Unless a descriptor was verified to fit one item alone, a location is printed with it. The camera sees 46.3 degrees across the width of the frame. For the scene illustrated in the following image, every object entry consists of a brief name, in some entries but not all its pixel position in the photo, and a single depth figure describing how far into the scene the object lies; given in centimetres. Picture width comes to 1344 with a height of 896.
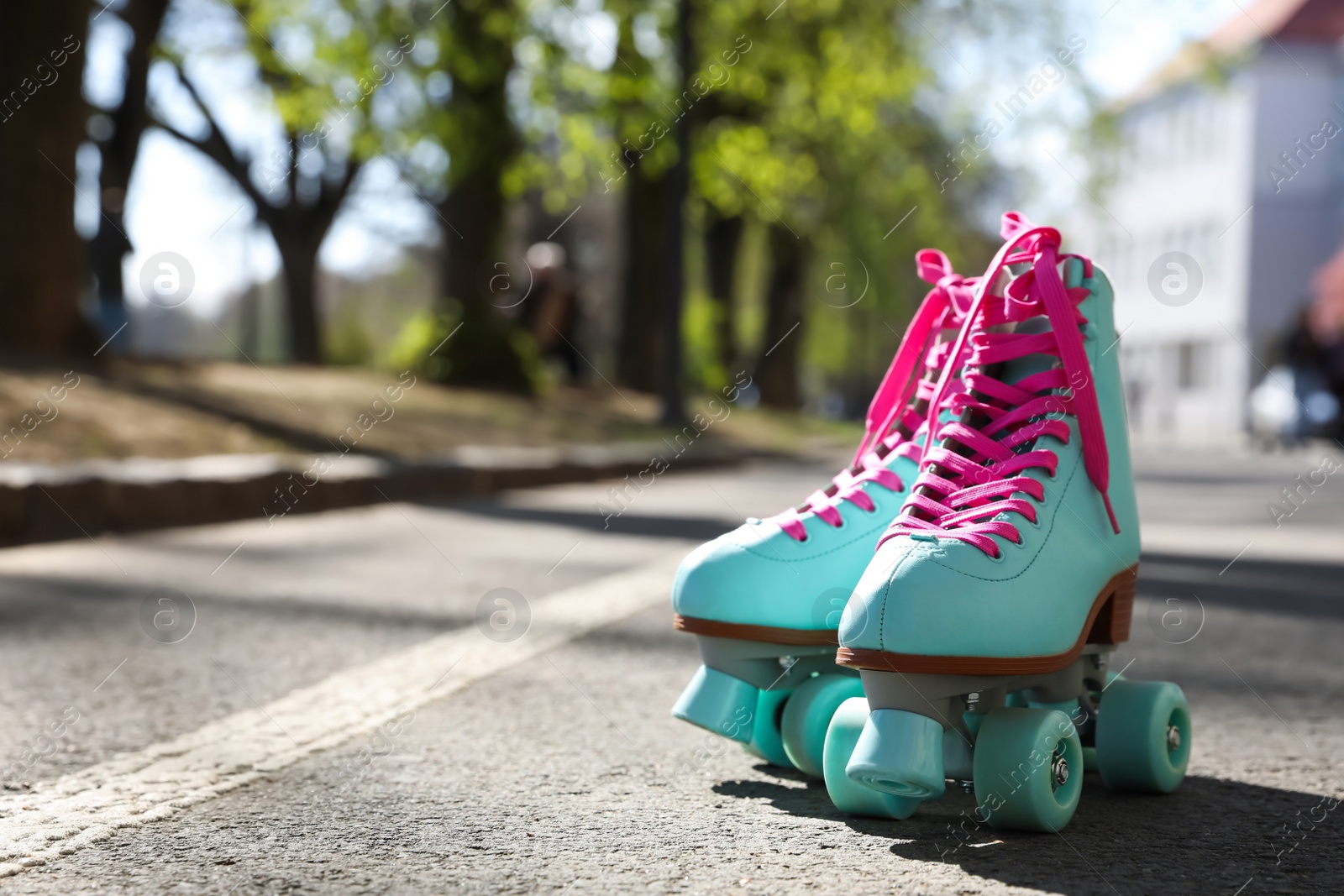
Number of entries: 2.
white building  4819
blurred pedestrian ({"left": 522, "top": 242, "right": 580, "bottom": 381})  2041
